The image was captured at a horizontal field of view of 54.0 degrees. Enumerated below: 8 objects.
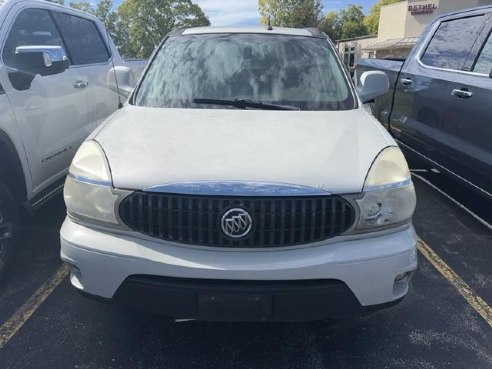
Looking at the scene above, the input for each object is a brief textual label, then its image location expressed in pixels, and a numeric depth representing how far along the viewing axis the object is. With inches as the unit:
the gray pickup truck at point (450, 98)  161.9
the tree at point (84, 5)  2379.2
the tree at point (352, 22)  2822.3
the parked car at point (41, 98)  133.5
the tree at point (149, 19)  2443.4
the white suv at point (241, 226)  90.4
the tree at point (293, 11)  2491.4
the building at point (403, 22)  1608.0
